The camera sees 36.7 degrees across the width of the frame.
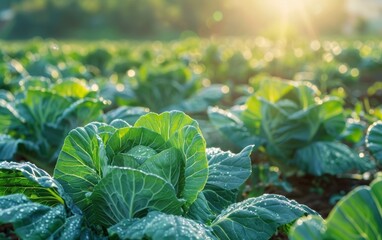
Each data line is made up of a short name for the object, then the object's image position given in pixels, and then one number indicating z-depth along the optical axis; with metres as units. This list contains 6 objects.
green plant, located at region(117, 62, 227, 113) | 5.85
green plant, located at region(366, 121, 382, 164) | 2.80
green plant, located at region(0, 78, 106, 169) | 3.67
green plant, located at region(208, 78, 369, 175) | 3.82
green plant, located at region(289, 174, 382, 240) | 1.54
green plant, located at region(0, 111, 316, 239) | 2.00
